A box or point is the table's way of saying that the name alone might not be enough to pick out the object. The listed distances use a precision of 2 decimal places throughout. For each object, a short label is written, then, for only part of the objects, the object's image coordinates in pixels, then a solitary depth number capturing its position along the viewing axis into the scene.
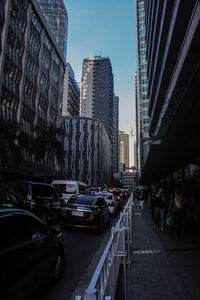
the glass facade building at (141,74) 88.81
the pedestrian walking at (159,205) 9.72
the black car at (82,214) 8.63
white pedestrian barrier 1.59
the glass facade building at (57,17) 61.30
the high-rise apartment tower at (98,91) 155.62
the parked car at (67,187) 14.98
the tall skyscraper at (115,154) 186.05
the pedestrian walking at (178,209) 8.63
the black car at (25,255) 2.62
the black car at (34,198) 8.34
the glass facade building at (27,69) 30.98
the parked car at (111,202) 15.51
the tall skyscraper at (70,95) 125.12
